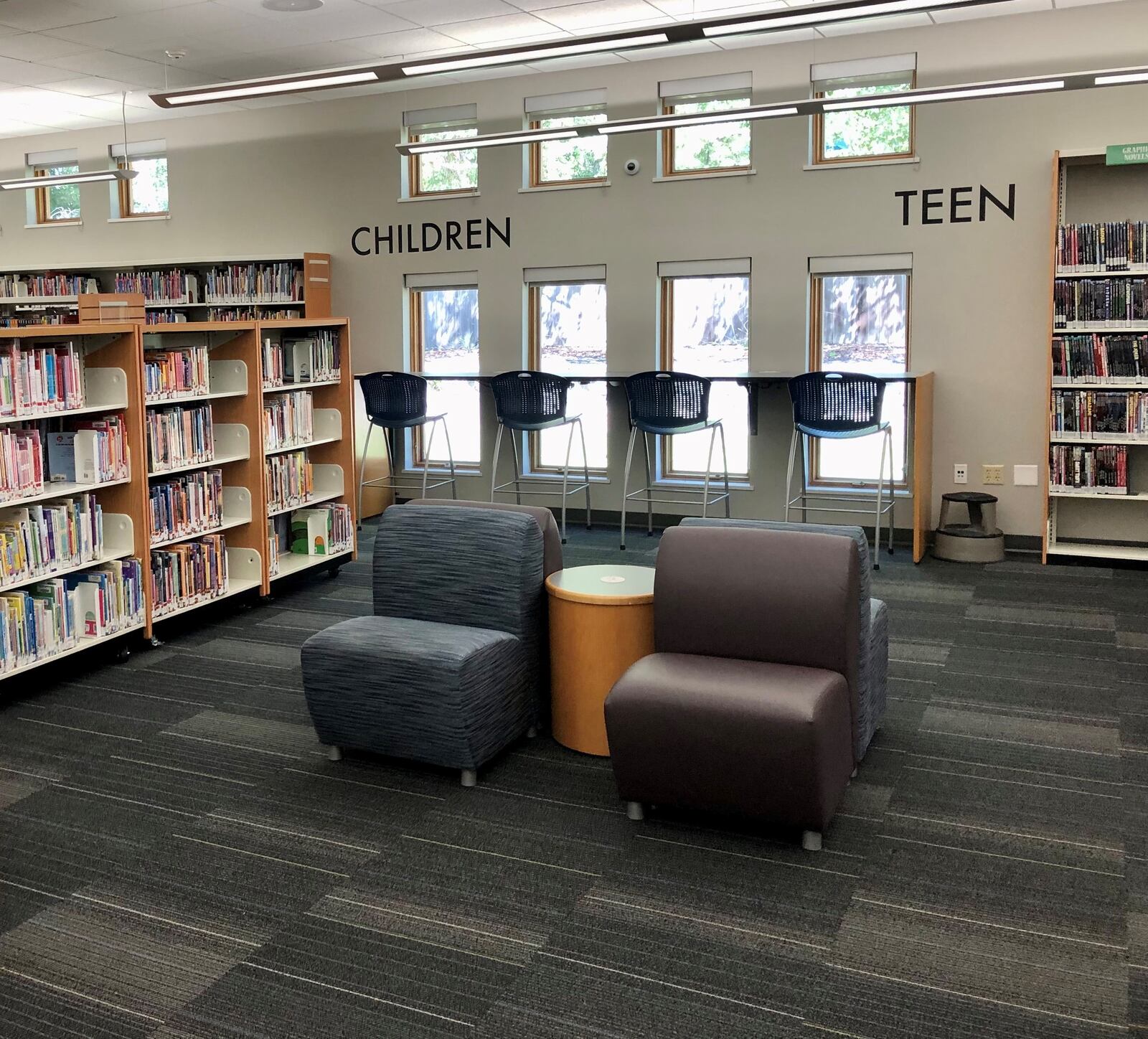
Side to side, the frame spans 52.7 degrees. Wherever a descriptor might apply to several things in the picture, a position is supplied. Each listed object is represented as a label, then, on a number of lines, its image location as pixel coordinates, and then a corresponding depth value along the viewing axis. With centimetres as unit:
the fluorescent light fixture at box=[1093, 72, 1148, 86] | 559
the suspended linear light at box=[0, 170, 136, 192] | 810
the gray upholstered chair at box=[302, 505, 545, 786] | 344
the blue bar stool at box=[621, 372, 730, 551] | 692
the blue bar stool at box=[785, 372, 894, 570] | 641
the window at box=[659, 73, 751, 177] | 744
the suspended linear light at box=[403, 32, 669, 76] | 480
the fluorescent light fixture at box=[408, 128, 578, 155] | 690
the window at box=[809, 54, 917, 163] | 697
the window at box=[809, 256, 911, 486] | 722
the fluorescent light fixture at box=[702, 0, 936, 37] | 429
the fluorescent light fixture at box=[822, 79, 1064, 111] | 575
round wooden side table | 363
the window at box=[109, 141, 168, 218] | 975
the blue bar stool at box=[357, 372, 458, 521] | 755
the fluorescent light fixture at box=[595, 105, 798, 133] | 638
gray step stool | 666
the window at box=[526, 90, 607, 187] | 788
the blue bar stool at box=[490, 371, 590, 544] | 732
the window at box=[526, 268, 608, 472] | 805
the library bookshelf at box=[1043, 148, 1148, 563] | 630
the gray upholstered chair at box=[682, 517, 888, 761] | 331
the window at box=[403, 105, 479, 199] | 834
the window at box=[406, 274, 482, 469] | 850
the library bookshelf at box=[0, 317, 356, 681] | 474
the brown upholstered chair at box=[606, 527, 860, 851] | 296
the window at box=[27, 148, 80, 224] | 1027
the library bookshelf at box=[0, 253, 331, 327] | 871
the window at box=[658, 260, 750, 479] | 766
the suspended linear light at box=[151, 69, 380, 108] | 530
